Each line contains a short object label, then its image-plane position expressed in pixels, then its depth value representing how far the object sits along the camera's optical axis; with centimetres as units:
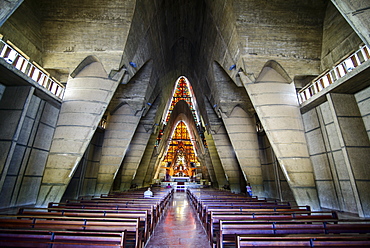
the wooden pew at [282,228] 301
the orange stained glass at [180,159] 3446
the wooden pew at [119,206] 517
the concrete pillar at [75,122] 685
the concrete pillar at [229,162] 1444
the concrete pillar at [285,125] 688
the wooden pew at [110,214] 381
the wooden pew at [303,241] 216
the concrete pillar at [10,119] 566
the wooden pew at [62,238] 218
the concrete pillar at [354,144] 552
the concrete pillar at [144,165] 1931
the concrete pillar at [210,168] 2346
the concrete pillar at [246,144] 1116
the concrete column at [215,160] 1906
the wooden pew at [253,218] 371
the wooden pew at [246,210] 454
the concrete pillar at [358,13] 378
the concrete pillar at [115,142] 1130
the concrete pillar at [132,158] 1497
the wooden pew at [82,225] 301
